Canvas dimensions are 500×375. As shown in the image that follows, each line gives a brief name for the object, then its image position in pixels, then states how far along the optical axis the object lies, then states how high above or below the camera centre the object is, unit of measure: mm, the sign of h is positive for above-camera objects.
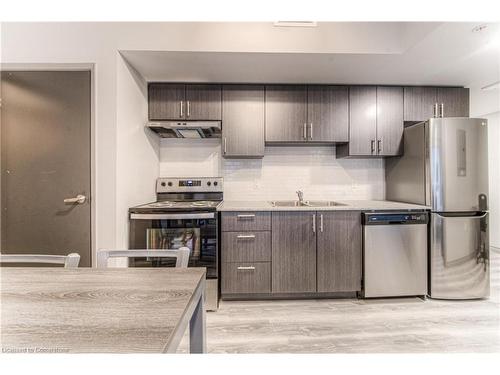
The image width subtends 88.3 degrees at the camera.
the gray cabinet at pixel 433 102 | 2799 +933
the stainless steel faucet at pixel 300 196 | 2880 -92
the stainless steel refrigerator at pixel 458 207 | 2357 -179
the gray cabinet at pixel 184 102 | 2656 +898
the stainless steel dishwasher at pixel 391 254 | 2363 -609
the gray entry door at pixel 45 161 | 2037 +218
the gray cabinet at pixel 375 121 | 2771 +723
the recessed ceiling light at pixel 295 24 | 2072 +1330
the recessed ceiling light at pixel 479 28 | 1748 +1101
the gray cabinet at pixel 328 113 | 2744 +802
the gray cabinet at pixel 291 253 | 2346 -601
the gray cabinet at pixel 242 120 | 2697 +717
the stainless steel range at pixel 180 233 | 2195 -391
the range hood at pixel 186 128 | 2514 +606
